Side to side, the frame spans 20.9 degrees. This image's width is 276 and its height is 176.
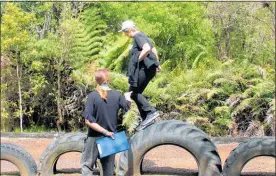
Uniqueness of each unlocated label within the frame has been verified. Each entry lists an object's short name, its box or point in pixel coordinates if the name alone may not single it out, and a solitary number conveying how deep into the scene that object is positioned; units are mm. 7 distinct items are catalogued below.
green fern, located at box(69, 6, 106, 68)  17332
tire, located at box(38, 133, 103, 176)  8376
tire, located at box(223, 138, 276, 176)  7203
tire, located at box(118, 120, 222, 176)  7618
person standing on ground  6581
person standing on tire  7553
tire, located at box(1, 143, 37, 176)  7280
